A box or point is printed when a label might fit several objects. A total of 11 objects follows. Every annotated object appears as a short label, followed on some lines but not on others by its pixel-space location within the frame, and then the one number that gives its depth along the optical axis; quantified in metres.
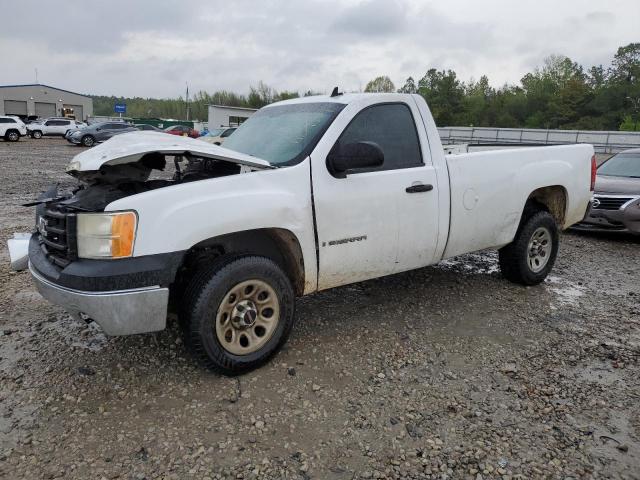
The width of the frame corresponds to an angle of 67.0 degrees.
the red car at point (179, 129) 38.93
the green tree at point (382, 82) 90.53
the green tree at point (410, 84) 91.66
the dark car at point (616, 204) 7.52
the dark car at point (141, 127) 34.22
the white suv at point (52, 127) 35.78
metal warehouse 64.25
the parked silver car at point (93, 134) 29.69
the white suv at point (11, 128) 30.09
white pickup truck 2.80
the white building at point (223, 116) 47.97
